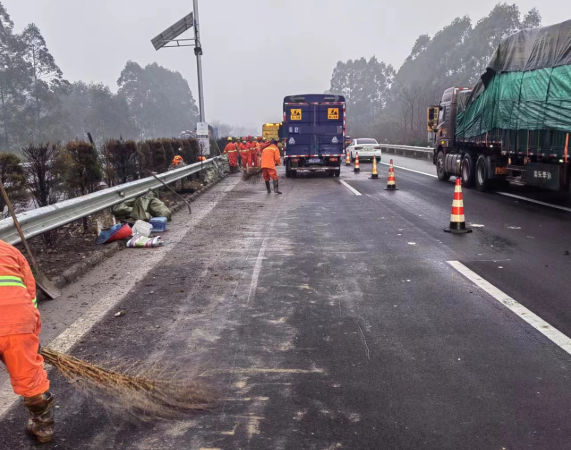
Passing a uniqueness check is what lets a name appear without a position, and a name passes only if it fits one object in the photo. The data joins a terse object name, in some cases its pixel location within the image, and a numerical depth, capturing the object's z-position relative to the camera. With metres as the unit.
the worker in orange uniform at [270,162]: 16.20
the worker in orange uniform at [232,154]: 26.92
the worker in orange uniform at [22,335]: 2.69
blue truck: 21.70
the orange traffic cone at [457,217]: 9.29
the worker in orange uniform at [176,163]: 15.93
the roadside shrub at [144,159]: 13.38
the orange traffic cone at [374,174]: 20.89
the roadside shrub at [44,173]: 8.53
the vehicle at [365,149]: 31.94
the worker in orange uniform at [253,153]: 27.20
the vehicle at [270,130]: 48.47
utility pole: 23.42
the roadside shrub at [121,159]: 12.06
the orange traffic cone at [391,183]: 16.14
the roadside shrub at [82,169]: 9.55
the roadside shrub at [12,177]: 7.80
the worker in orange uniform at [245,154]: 27.35
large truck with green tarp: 11.16
